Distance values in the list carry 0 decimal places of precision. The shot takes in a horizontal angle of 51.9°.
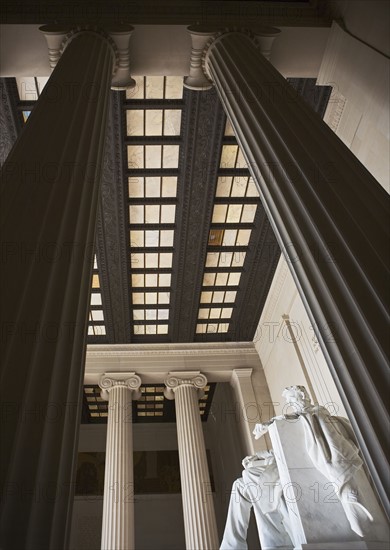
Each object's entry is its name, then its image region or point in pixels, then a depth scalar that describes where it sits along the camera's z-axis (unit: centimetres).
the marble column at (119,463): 1147
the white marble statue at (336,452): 472
